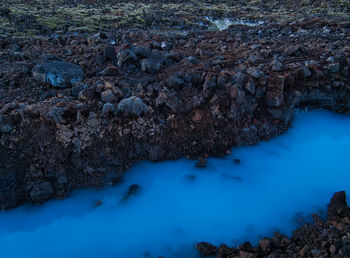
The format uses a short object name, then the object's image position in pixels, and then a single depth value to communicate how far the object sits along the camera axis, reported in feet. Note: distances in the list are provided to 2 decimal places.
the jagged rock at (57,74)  32.50
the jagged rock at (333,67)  39.70
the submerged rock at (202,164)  29.58
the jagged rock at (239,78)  33.86
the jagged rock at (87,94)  29.85
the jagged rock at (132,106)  29.50
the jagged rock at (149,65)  36.29
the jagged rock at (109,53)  38.65
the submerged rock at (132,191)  26.53
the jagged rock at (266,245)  19.71
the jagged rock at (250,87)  33.60
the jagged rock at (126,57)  36.94
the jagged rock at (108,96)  29.96
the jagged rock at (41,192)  25.09
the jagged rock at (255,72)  34.47
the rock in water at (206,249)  21.16
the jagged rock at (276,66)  37.65
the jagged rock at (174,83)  32.89
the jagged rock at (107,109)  28.99
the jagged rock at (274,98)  33.58
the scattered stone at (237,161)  30.47
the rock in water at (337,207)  22.00
